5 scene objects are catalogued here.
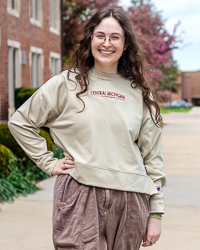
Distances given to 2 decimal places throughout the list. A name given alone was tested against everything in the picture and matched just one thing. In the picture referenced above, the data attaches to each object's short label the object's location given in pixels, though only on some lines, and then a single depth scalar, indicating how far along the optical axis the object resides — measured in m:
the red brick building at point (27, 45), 11.35
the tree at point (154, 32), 21.06
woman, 2.27
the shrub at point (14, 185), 6.33
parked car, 80.81
